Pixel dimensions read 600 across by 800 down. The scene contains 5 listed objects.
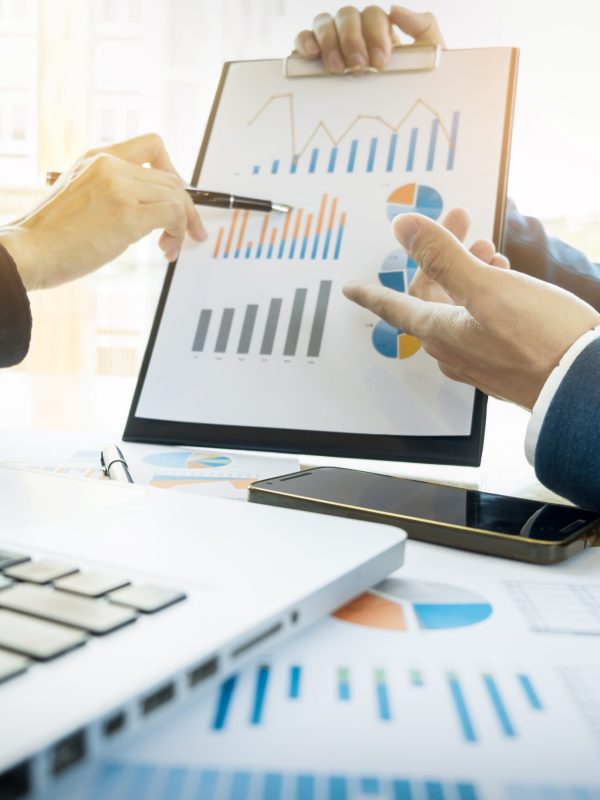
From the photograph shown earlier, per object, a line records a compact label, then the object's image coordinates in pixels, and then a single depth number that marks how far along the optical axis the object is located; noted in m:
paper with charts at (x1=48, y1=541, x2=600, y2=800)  0.20
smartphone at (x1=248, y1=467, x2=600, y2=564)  0.42
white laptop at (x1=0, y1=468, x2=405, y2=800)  0.19
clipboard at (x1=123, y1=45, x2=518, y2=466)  0.73
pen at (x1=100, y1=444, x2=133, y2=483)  0.58
